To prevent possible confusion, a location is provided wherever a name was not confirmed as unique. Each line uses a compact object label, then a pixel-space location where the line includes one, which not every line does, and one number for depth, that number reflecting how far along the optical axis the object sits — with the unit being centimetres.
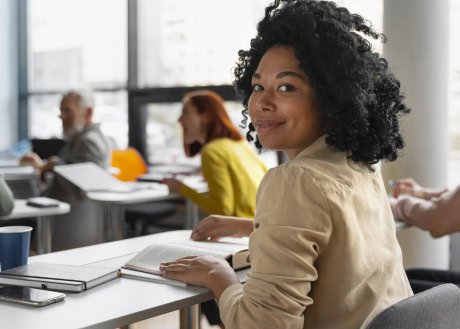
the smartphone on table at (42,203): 311
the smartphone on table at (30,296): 128
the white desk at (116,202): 361
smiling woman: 110
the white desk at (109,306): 118
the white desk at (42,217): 300
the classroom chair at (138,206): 479
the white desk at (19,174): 481
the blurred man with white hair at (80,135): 422
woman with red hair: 310
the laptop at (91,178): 372
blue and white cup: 149
